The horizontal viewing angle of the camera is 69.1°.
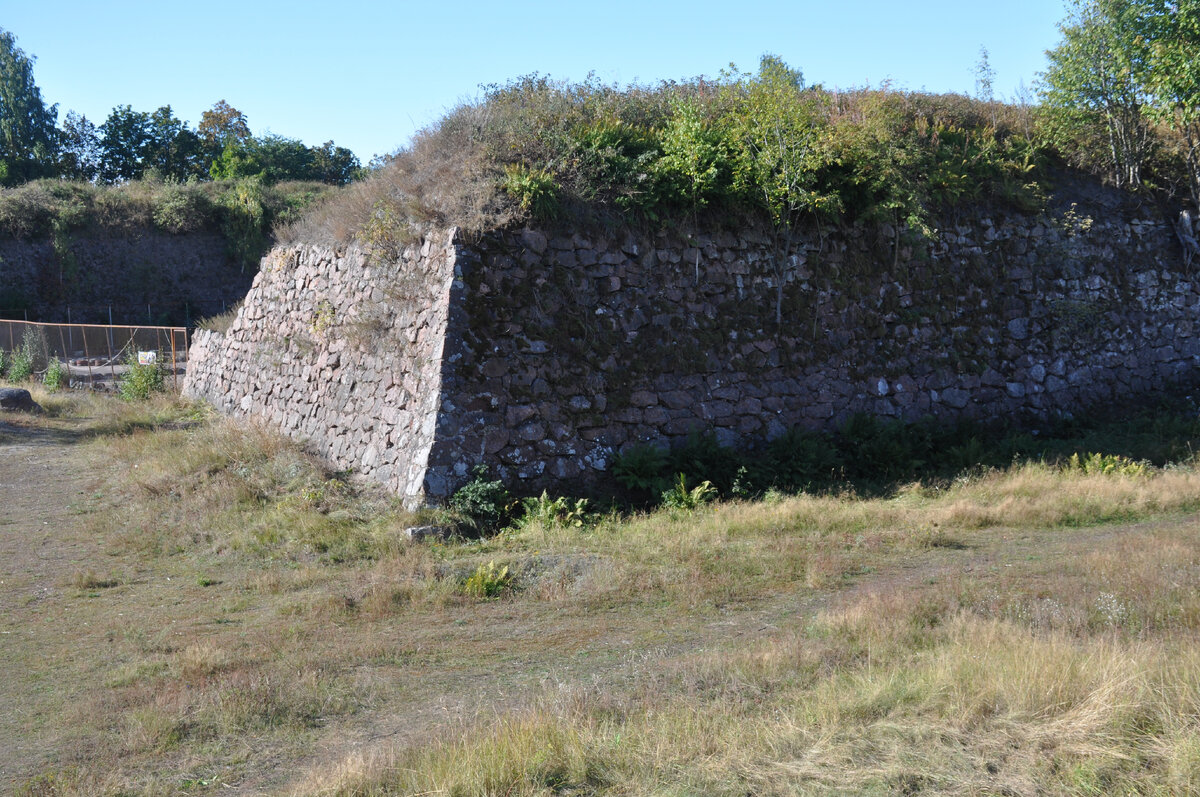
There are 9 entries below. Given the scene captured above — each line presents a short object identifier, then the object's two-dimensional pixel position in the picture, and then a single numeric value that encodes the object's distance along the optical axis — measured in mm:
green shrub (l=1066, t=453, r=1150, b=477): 12164
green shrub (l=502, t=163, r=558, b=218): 11883
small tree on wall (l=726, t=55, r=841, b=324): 13172
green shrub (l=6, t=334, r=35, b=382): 23000
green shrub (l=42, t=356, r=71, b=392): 22266
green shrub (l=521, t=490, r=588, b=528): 10562
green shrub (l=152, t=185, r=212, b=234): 33469
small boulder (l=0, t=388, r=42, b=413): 19016
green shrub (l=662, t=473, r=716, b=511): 11219
